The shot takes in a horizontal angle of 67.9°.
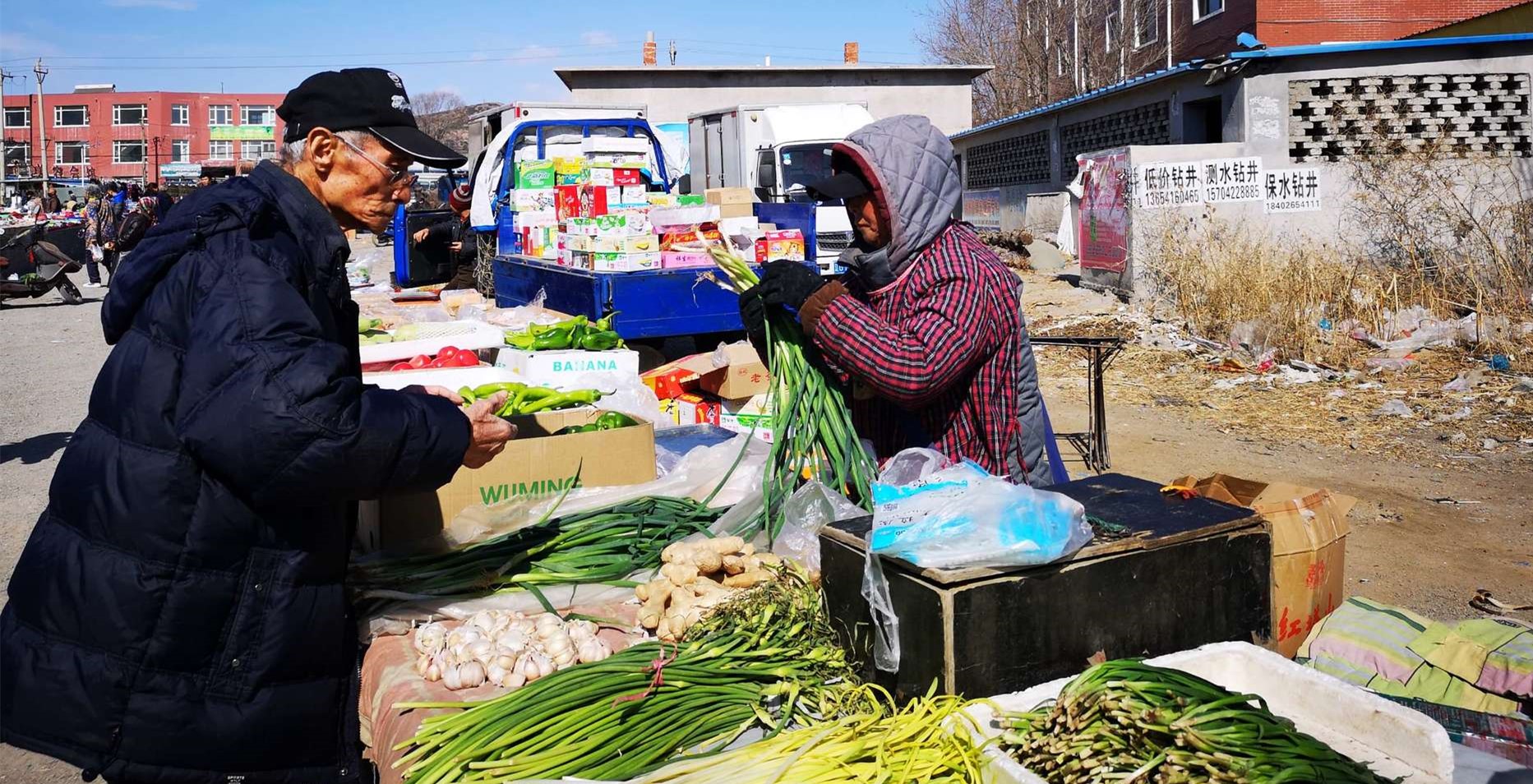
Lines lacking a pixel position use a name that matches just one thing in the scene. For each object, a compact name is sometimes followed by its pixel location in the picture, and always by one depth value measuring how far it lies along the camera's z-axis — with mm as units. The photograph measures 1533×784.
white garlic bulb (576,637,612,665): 2637
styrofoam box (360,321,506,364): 5621
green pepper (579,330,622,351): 5895
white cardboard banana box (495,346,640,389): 5406
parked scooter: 19812
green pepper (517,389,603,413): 4145
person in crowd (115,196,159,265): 20641
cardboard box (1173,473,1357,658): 3111
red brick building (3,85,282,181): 93562
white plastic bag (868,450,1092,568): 2195
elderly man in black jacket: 2010
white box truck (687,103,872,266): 16203
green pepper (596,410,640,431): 4000
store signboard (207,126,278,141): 94912
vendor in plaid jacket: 2930
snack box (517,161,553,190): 8984
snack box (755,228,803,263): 7105
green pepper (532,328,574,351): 5891
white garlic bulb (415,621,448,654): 2604
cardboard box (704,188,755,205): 10047
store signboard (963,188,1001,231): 25638
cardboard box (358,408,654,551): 3322
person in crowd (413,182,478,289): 14602
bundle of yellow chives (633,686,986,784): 2023
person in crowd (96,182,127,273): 23125
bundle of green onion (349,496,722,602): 3055
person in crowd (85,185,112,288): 25109
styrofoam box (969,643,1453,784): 1992
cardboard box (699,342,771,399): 5734
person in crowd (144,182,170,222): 21938
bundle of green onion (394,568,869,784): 2180
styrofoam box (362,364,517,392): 4715
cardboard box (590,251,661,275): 7457
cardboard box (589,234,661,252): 7441
